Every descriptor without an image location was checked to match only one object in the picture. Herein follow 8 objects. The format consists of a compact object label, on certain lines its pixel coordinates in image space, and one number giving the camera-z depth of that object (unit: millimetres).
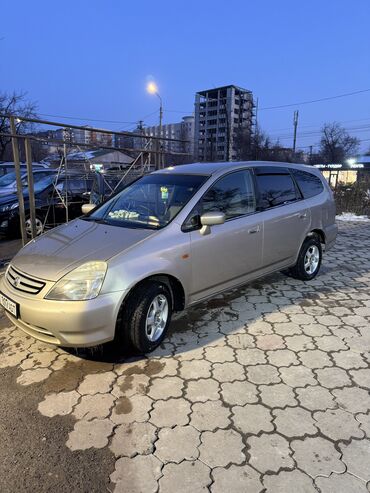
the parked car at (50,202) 8156
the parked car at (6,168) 12200
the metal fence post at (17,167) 5477
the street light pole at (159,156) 8586
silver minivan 2887
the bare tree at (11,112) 27859
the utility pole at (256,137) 53047
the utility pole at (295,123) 52434
